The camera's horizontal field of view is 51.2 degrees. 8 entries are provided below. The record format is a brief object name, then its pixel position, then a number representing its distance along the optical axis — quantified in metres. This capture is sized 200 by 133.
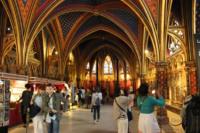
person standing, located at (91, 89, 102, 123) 7.56
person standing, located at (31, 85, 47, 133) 4.20
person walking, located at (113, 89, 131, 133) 4.20
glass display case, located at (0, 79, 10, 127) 5.05
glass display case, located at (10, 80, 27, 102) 7.80
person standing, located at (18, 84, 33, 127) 5.79
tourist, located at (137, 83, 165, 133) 3.00
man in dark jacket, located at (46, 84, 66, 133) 4.40
